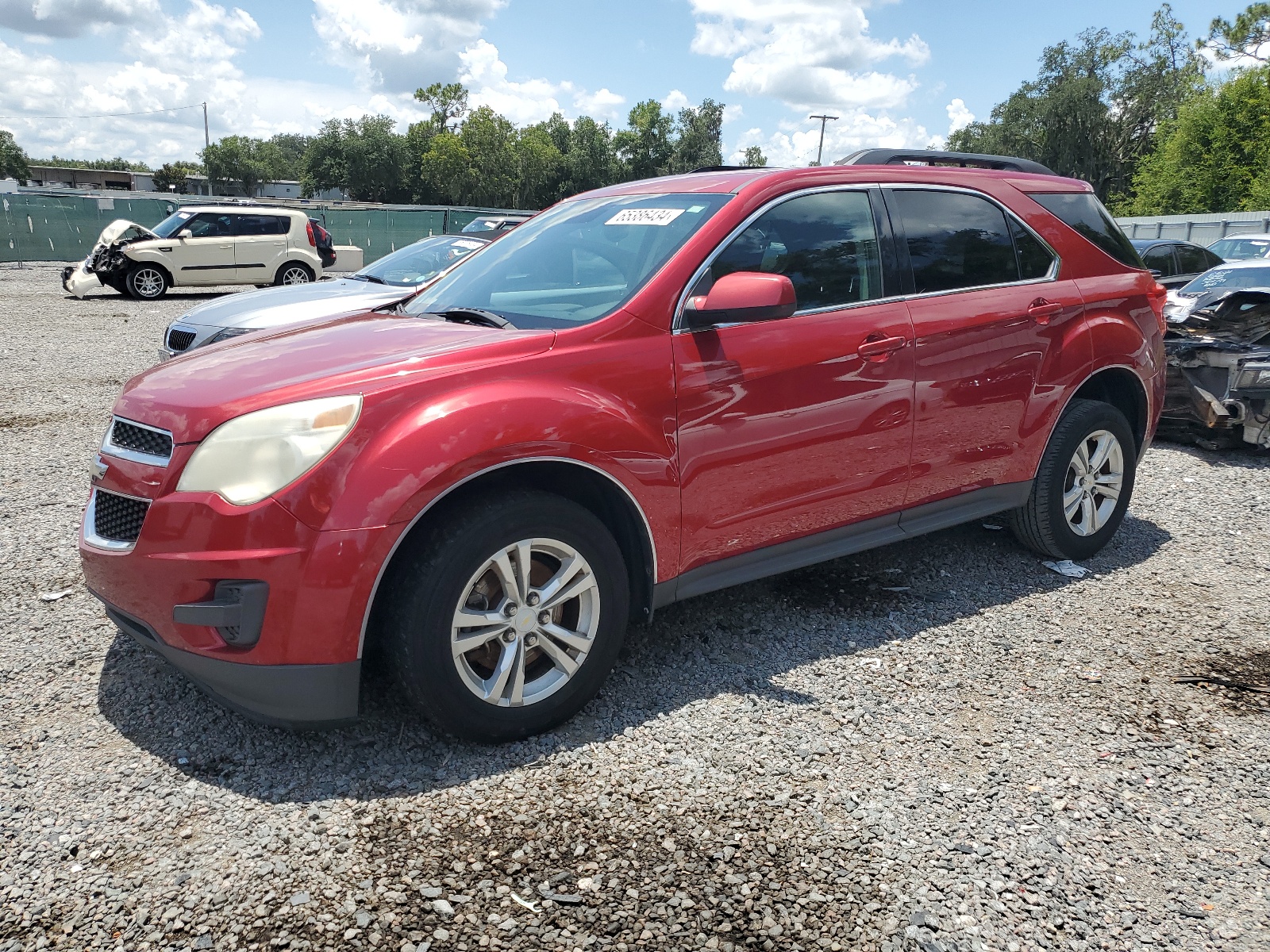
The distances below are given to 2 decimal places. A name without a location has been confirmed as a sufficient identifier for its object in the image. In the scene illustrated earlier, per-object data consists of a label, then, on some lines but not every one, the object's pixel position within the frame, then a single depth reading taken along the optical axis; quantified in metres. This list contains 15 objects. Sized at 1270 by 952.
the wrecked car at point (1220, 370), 7.09
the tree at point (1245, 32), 49.28
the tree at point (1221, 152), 42.38
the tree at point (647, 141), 119.00
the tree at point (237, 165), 117.88
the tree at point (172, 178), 123.53
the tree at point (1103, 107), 66.12
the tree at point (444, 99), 115.31
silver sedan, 7.95
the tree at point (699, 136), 115.38
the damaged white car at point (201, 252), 18.20
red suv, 2.70
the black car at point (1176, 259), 13.40
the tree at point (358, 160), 99.75
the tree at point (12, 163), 122.12
